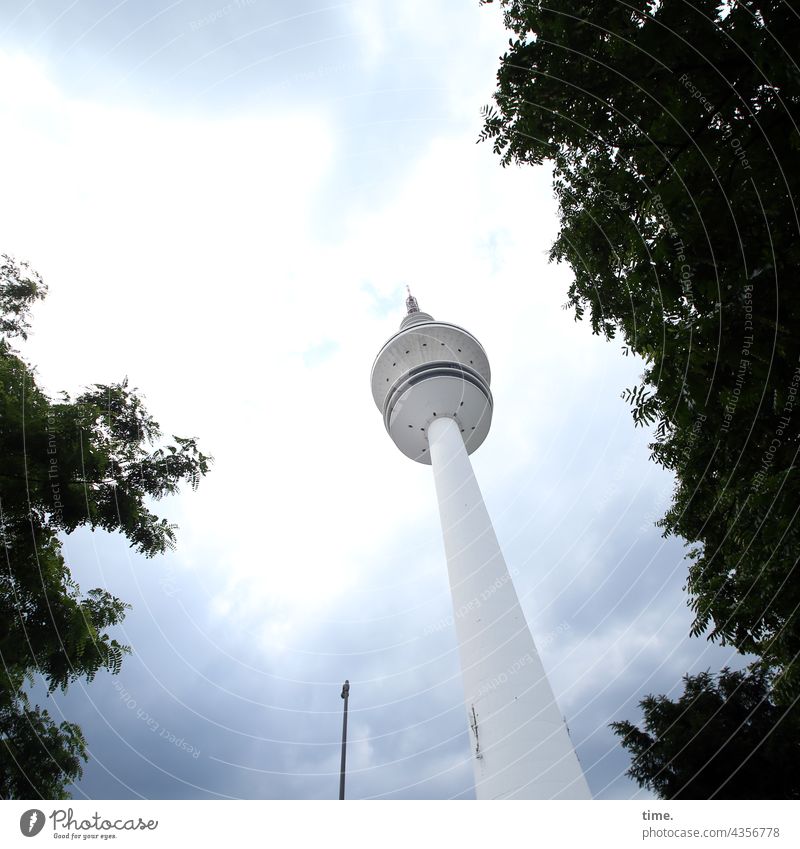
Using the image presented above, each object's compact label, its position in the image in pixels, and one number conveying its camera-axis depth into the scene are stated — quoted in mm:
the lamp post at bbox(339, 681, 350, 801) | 16069
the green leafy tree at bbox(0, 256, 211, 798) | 8719
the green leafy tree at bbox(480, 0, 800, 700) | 5520
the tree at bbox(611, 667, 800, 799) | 13906
